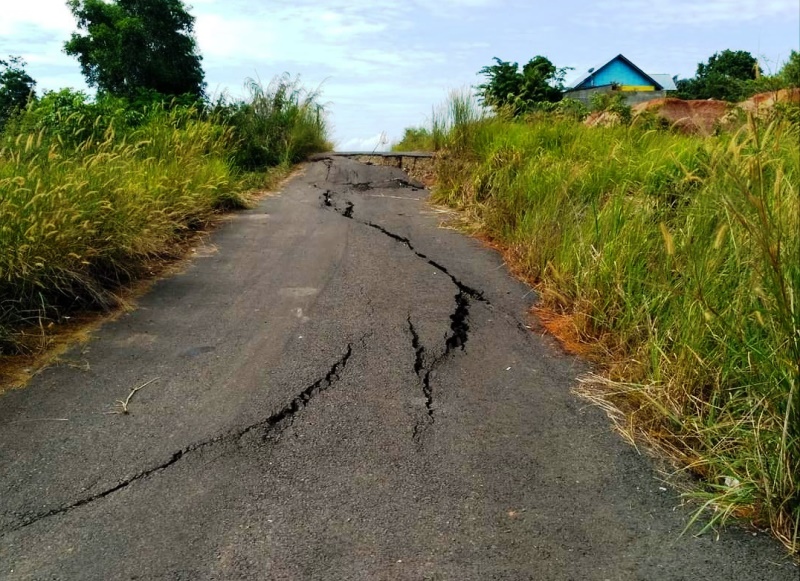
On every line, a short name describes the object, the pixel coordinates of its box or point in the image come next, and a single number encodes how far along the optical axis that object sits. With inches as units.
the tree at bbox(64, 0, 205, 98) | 719.1
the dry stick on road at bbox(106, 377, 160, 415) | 129.6
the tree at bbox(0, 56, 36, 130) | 499.5
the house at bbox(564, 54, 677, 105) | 1140.5
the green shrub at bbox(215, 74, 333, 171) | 455.5
